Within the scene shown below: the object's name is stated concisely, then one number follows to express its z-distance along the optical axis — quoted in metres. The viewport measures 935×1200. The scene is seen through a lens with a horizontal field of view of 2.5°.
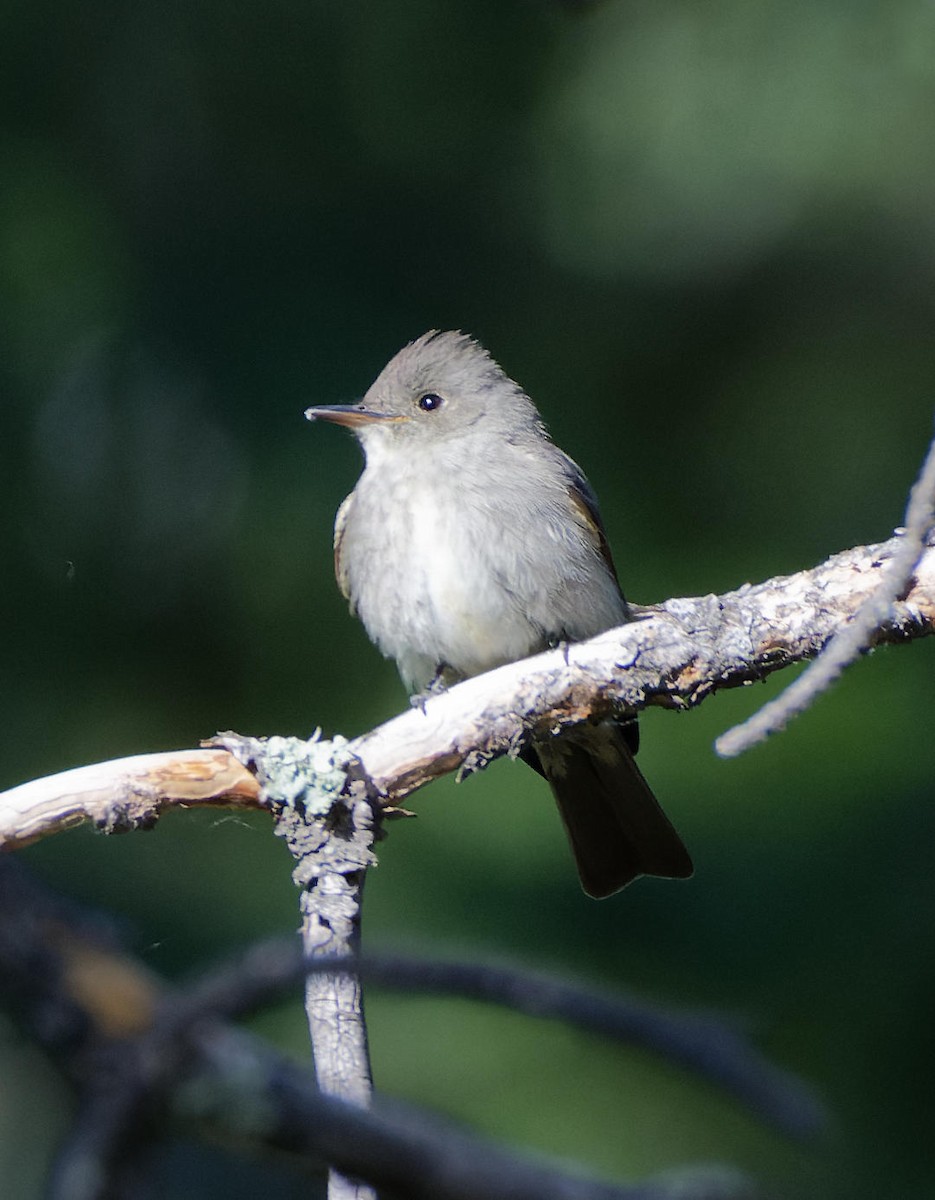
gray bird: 4.11
